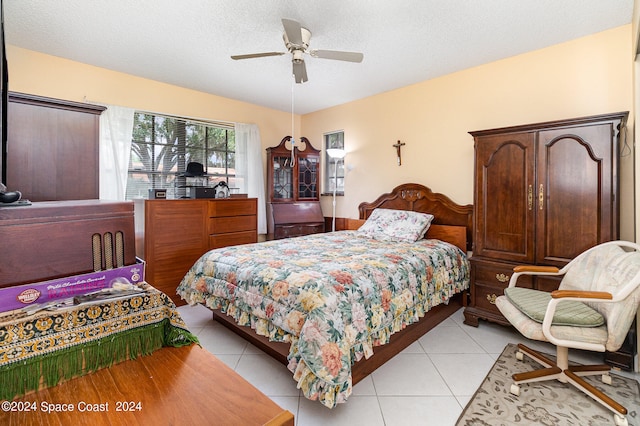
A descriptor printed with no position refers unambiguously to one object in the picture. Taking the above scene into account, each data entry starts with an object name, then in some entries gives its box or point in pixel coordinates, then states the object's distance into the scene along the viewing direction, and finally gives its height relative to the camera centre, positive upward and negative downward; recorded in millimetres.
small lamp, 4266 +711
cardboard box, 653 -189
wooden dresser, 3180 -266
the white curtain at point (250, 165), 4512 +701
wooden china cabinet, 4578 +298
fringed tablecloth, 618 -311
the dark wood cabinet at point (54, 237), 675 -67
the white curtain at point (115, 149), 3342 +704
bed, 1655 -596
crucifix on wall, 3969 +816
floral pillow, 3316 -196
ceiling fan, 2250 +1251
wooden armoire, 2254 +92
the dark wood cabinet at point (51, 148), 964 +216
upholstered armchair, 1721 -680
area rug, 1661 -1193
